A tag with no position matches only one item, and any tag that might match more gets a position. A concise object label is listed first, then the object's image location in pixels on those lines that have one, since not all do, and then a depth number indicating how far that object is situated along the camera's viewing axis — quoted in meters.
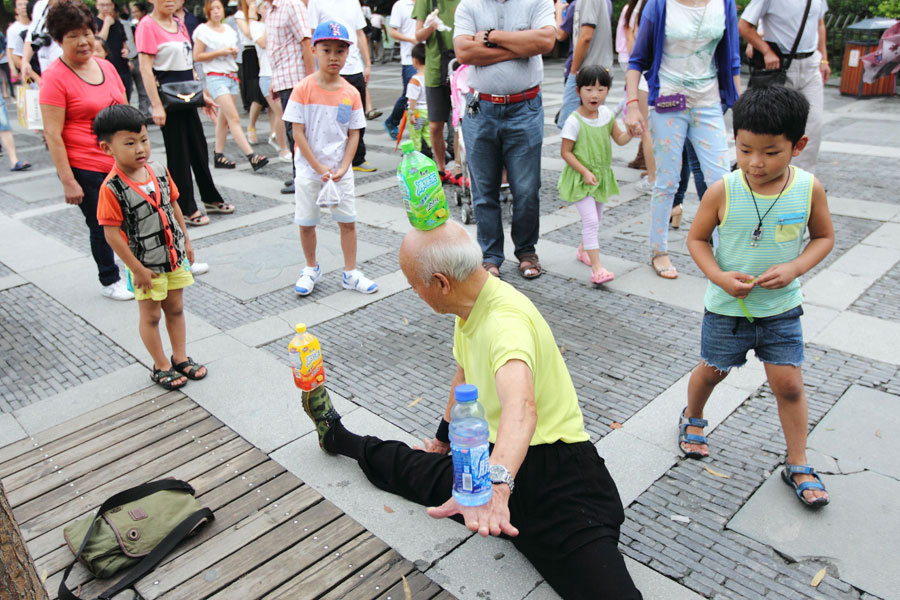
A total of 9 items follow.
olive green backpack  2.66
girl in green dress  5.20
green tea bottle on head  2.34
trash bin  12.54
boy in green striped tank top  2.67
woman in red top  4.60
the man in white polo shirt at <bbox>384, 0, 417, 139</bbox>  9.44
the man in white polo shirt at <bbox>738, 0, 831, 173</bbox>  5.91
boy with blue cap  4.88
